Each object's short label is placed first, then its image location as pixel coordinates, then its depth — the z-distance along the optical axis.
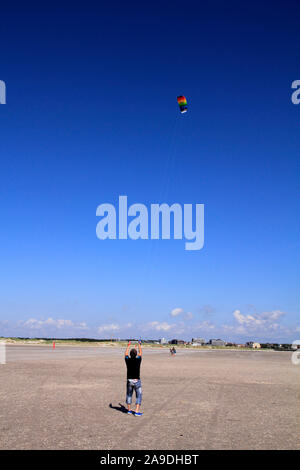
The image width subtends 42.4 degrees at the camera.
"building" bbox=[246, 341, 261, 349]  182.38
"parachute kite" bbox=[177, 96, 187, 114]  42.78
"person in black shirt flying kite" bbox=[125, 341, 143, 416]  12.12
